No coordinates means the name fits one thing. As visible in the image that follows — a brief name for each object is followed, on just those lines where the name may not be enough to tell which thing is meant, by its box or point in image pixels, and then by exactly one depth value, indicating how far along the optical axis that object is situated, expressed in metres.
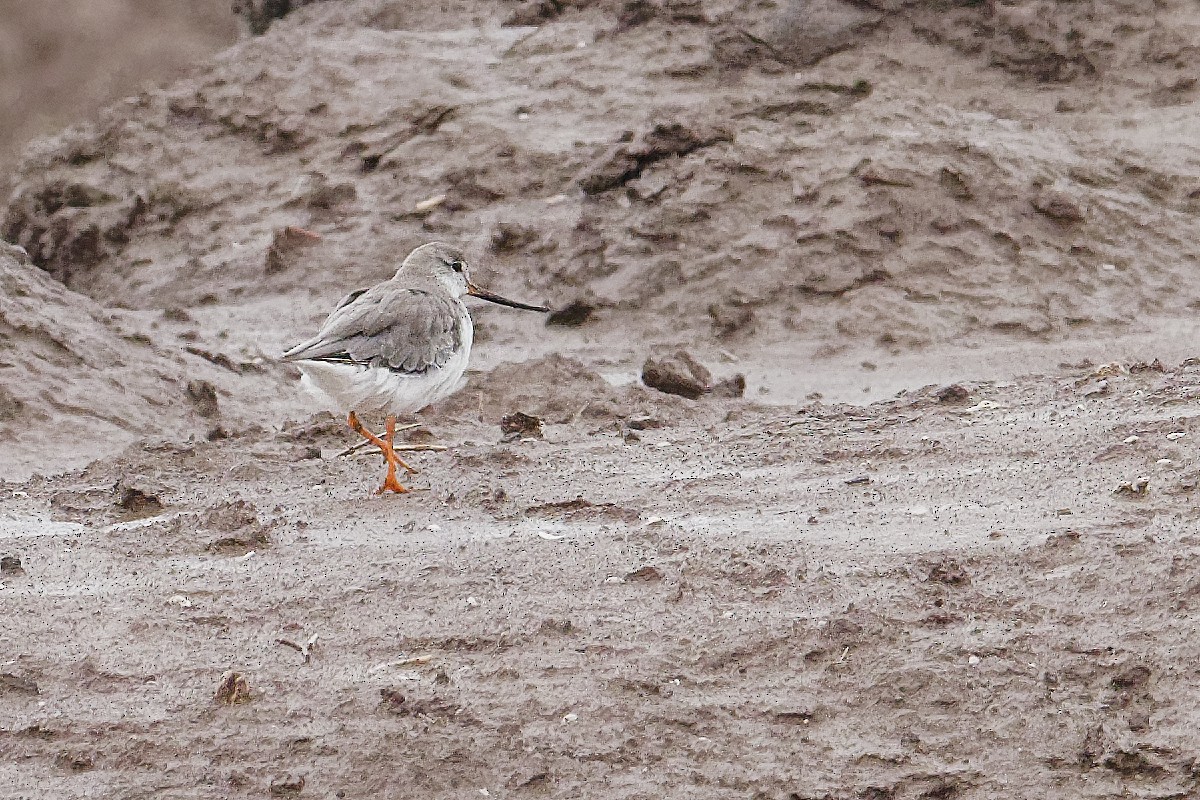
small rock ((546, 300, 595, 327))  20.30
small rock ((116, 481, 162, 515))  13.59
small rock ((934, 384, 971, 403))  15.54
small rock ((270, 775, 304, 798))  9.44
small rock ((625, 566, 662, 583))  11.16
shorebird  14.37
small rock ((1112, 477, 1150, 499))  11.68
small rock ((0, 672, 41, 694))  10.27
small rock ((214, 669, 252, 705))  10.04
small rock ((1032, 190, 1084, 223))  19.97
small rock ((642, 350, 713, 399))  17.36
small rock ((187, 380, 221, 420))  18.02
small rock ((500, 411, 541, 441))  15.58
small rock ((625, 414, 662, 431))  15.88
